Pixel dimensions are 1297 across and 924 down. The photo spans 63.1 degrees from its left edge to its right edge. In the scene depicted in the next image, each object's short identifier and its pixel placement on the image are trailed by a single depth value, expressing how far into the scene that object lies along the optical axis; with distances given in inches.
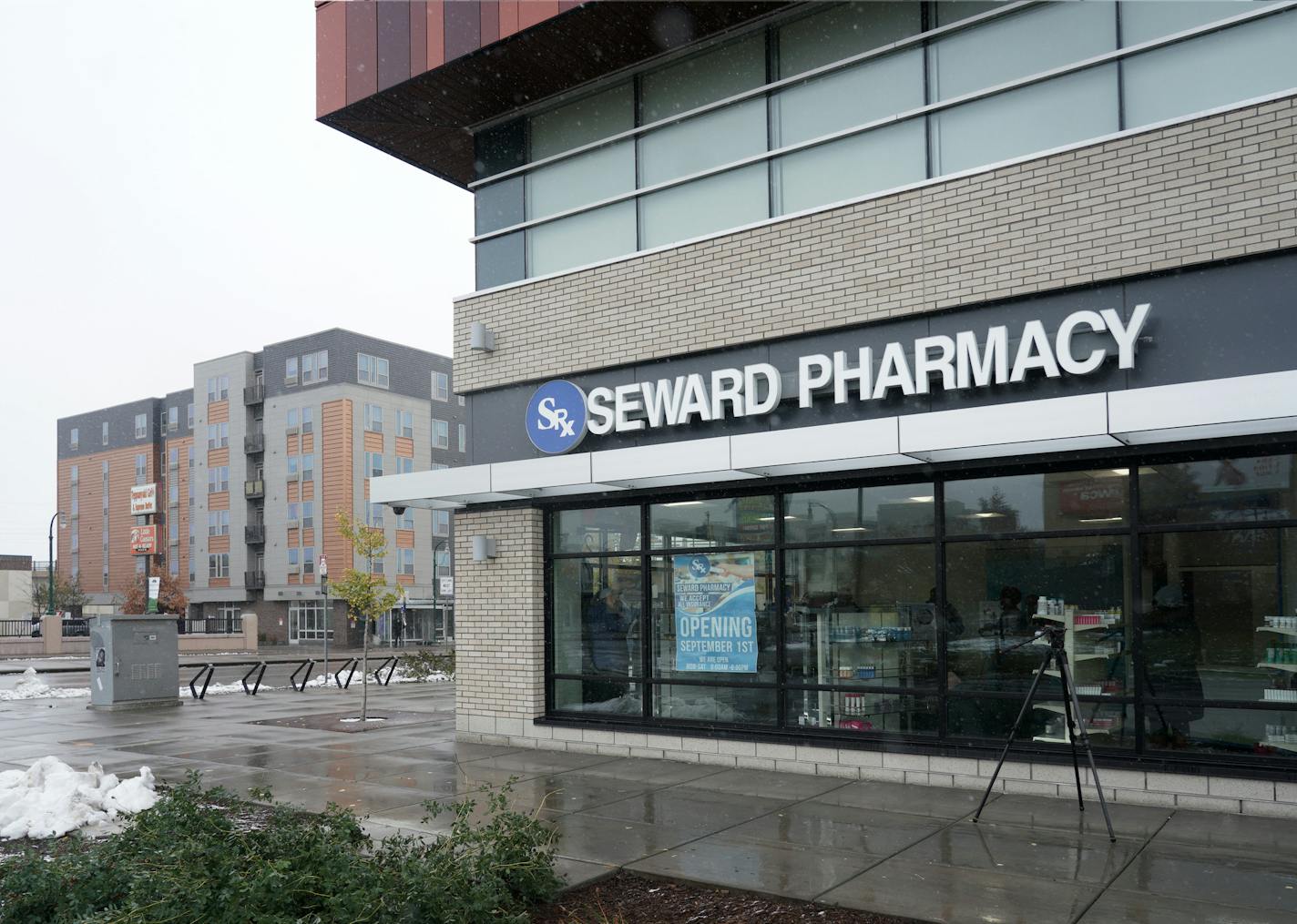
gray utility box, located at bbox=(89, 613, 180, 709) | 723.4
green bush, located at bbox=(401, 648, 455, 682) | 981.2
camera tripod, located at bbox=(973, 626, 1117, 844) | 310.8
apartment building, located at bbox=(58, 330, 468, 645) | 2578.7
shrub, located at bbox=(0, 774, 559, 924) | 203.6
